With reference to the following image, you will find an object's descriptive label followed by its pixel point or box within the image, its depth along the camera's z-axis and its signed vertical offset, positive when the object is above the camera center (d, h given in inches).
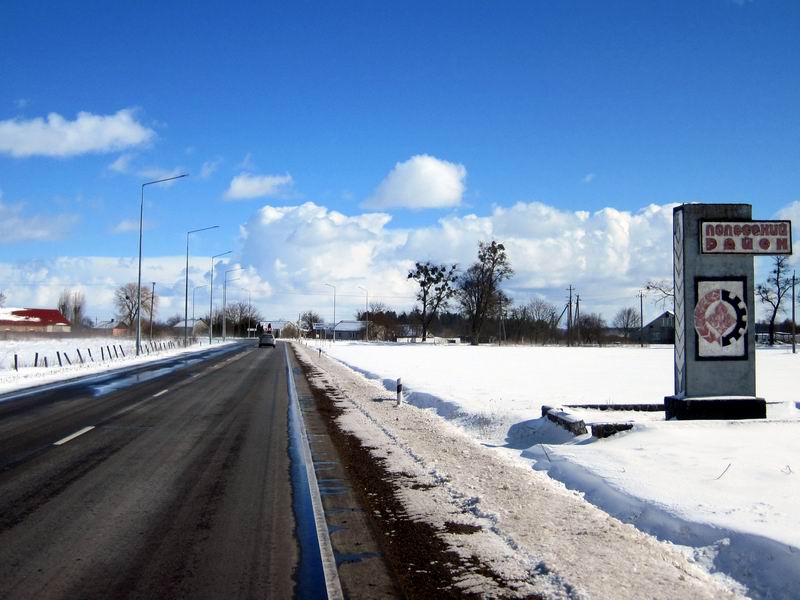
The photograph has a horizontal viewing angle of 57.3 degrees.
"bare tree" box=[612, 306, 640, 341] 6333.7 +91.7
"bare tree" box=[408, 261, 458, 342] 4304.1 +268.6
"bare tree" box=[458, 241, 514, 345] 3941.9 +236.2
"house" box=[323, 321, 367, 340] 7169.8 -54.3
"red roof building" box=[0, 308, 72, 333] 5024.6 +19.8
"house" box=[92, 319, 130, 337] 5224.9 -44.6
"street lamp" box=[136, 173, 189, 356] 1811.0 +3.2
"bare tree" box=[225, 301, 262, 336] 7130.9 +86.6
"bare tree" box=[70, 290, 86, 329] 6235.2 +90.6
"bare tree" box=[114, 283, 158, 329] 6092.5 +188.1
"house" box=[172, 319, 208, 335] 7305.6 -20.9
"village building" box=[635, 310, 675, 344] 5684.1 +8.1
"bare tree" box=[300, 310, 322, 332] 7431.1 +32.4
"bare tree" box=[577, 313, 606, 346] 5393.7 +17.5
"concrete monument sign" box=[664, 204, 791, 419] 540.1 +23.9
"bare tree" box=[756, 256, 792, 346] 3703.2 +212.6
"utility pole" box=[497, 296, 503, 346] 4055.6 +81.3
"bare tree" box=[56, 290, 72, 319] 6284.5 +123.5
